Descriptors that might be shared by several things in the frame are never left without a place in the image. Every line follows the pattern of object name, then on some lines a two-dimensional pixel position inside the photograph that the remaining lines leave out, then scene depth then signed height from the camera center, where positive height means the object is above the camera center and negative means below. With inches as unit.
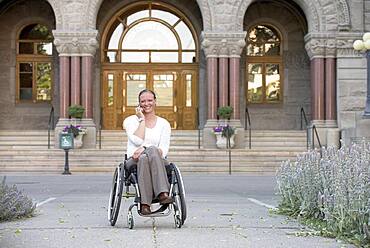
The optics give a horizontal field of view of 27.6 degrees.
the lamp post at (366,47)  867.9 +86.7
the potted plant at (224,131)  1022.4 -12.9
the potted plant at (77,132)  1019.3 -14.2
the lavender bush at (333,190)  269.9 -28.6
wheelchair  308.3 -29.6
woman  303.9 -11.1
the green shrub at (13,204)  342.6 -38.9
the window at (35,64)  1230.3 +94.6
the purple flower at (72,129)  1013.7 -10.0
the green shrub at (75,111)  1042.7 +14.8
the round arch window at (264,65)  1235.9 +93.0
